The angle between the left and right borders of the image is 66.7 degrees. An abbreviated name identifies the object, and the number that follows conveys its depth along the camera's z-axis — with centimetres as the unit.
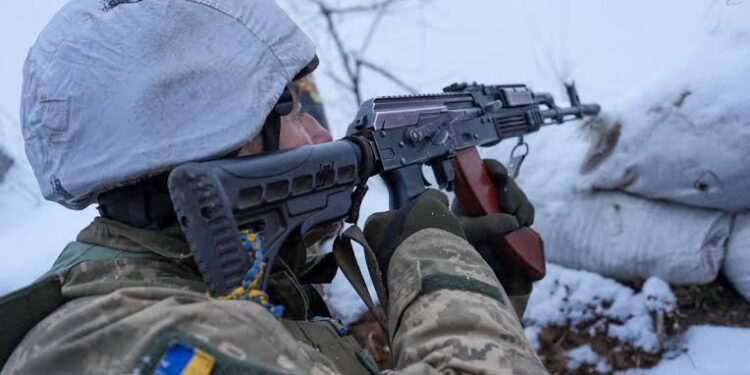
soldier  81
